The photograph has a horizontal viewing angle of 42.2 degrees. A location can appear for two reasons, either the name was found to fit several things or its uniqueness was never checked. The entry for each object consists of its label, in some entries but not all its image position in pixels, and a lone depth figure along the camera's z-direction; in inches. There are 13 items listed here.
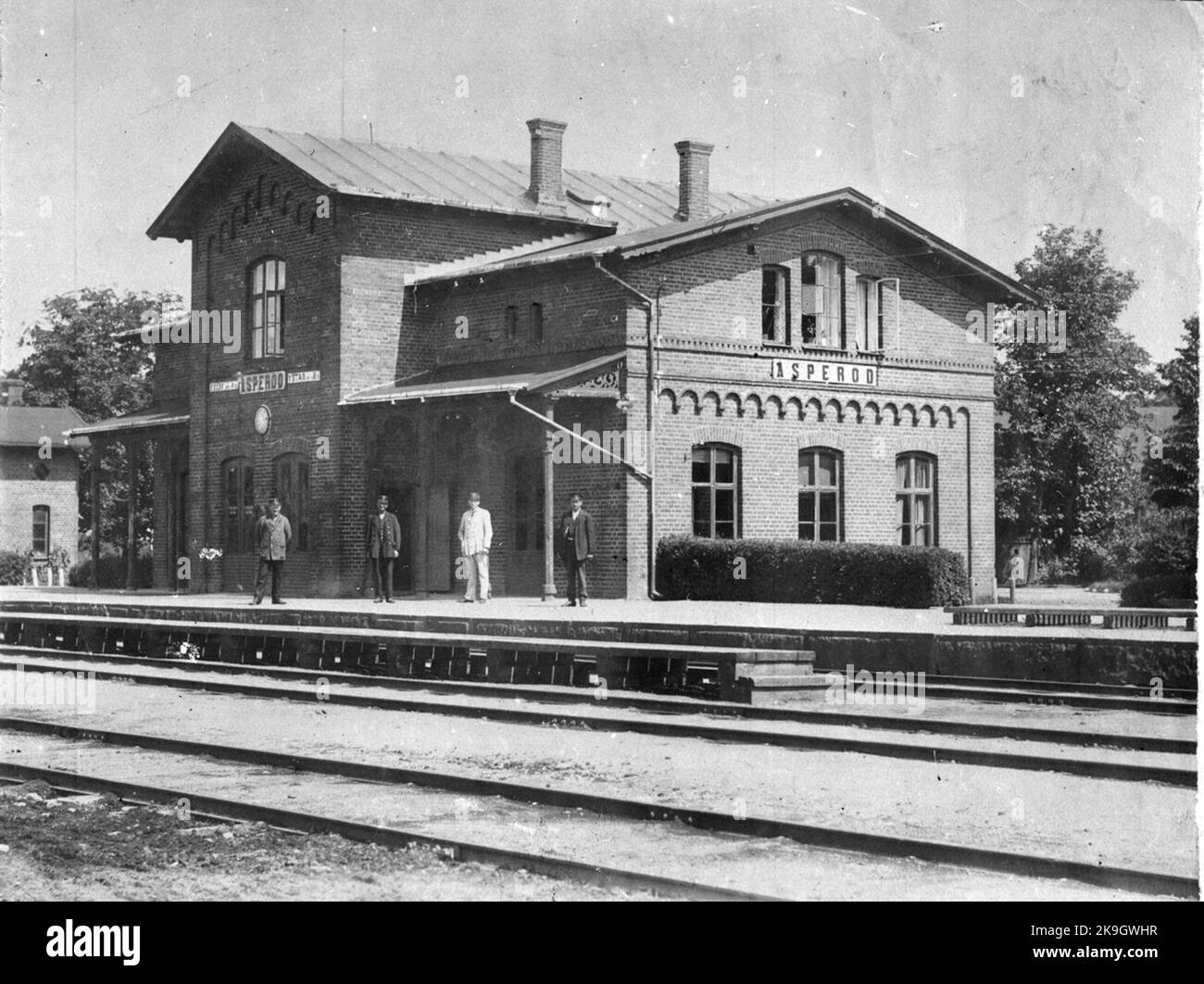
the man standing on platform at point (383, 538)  995.9
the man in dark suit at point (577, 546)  892.0
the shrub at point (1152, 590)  962.7
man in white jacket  951.6
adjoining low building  1887.3
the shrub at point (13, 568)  1732.3
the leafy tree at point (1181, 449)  1054.3
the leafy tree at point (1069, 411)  1742.1
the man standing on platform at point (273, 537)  960.9
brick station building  1008.9
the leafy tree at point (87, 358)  2340.1
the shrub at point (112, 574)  1437.7
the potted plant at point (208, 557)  1250.0
